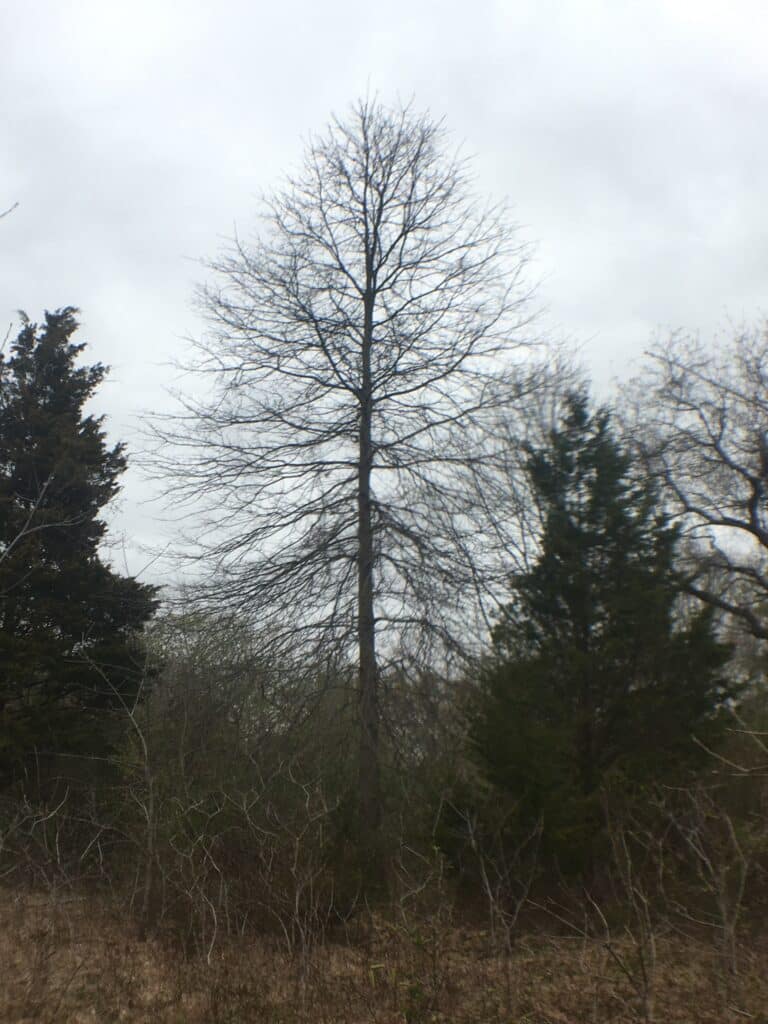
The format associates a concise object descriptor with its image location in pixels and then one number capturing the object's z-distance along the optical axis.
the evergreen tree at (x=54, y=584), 17.16
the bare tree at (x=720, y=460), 20.98
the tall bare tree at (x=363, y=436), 12.16
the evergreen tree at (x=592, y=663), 10.97
